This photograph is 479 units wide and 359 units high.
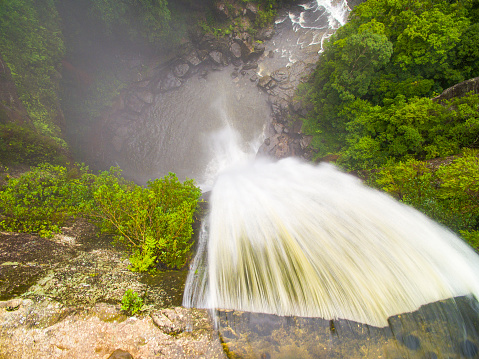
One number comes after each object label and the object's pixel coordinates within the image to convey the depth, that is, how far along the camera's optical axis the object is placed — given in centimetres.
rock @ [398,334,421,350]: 430
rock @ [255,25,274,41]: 2288
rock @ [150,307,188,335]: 403
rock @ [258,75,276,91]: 2072
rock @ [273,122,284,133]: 1917
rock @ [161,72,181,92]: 2181
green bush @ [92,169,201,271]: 526
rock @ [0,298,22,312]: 371
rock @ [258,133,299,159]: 1808
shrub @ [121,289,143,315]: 412
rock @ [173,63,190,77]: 2187
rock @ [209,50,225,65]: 2226
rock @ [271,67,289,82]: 2052
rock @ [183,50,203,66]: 2198
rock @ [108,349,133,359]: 361
